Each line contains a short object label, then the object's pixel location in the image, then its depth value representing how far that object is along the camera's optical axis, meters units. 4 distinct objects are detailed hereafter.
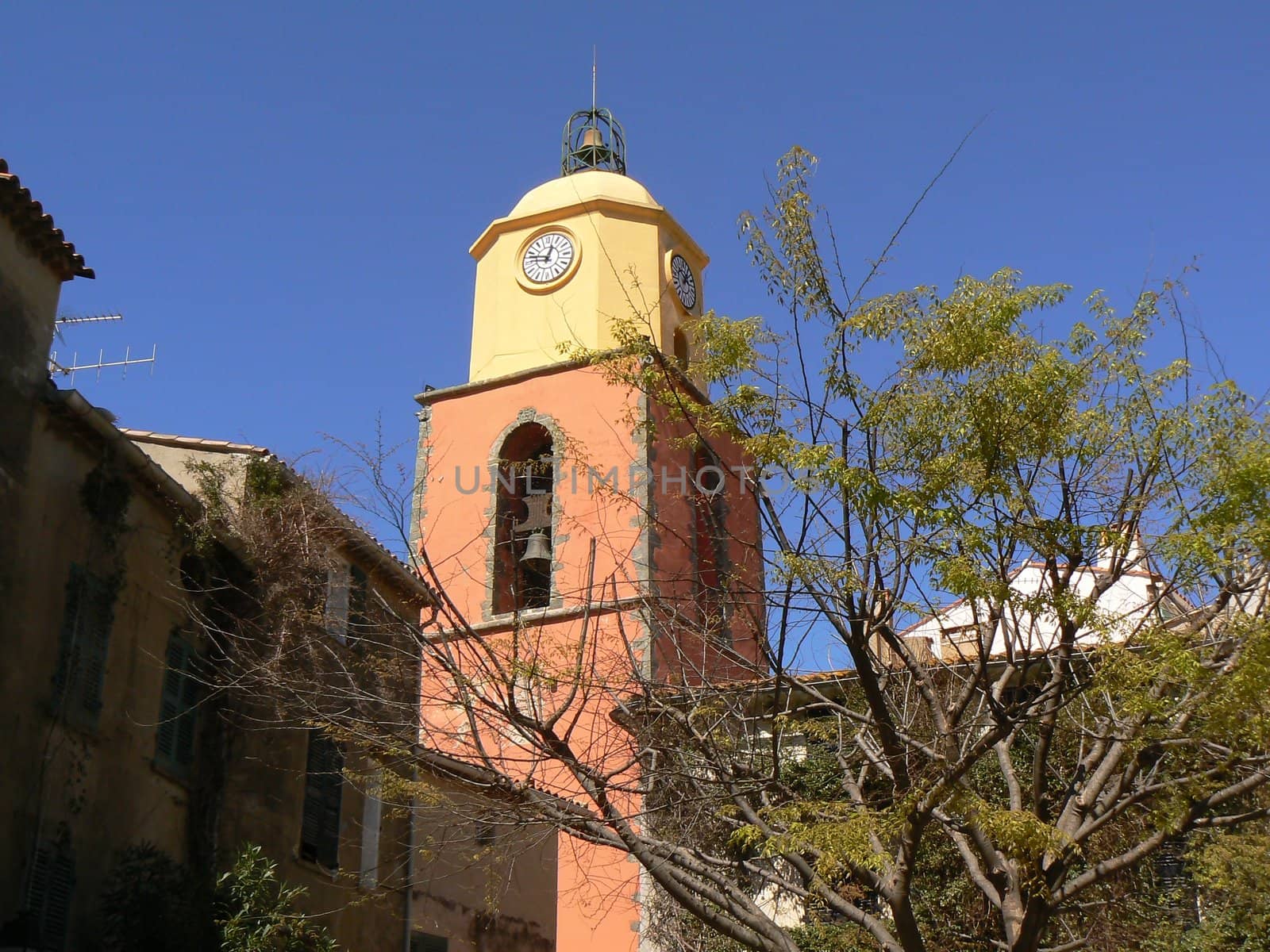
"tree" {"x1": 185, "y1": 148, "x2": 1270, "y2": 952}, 8.71
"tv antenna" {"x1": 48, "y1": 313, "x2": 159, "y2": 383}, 13.55
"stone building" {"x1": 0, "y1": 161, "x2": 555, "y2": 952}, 10.61
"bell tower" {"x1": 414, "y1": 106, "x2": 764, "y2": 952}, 20.44
